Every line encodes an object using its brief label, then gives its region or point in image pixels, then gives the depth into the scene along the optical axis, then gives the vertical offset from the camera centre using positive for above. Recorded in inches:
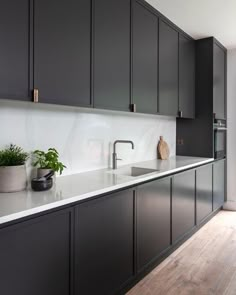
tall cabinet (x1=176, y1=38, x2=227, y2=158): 138.0 +25.0
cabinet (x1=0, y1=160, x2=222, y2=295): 47.9 -22.7
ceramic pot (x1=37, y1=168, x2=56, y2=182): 68.2 -6.6
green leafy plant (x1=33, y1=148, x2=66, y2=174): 70.0 -3.8
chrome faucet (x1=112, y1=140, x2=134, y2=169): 100.8 -4.1
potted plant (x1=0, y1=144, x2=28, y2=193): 59.3 -5.7
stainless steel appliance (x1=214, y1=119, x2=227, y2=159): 141.0 +5.4
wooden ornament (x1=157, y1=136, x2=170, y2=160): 133.1 -1.2
